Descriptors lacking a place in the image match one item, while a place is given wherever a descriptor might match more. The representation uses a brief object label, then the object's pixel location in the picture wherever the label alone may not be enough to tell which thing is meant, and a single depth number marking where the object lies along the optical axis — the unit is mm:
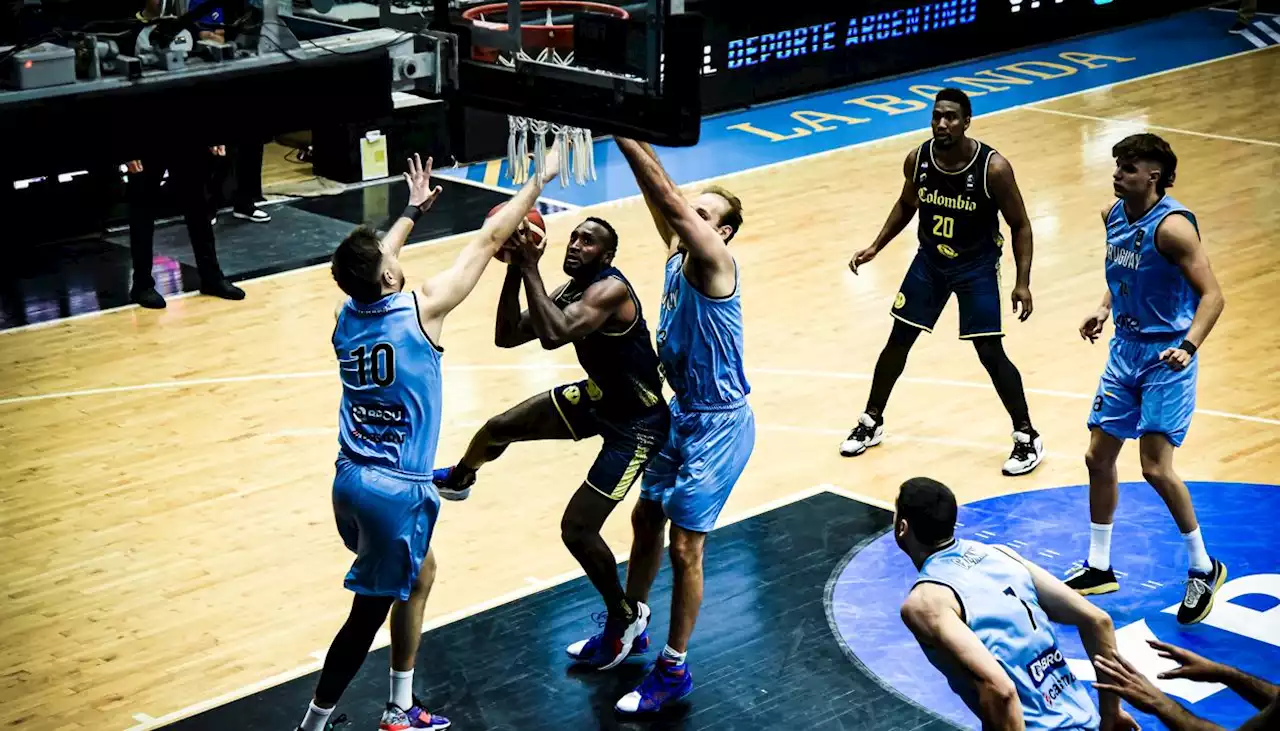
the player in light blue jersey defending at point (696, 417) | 6348
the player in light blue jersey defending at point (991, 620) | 4555
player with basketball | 6375
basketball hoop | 7023
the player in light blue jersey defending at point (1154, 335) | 6867
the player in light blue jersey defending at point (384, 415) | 5824
